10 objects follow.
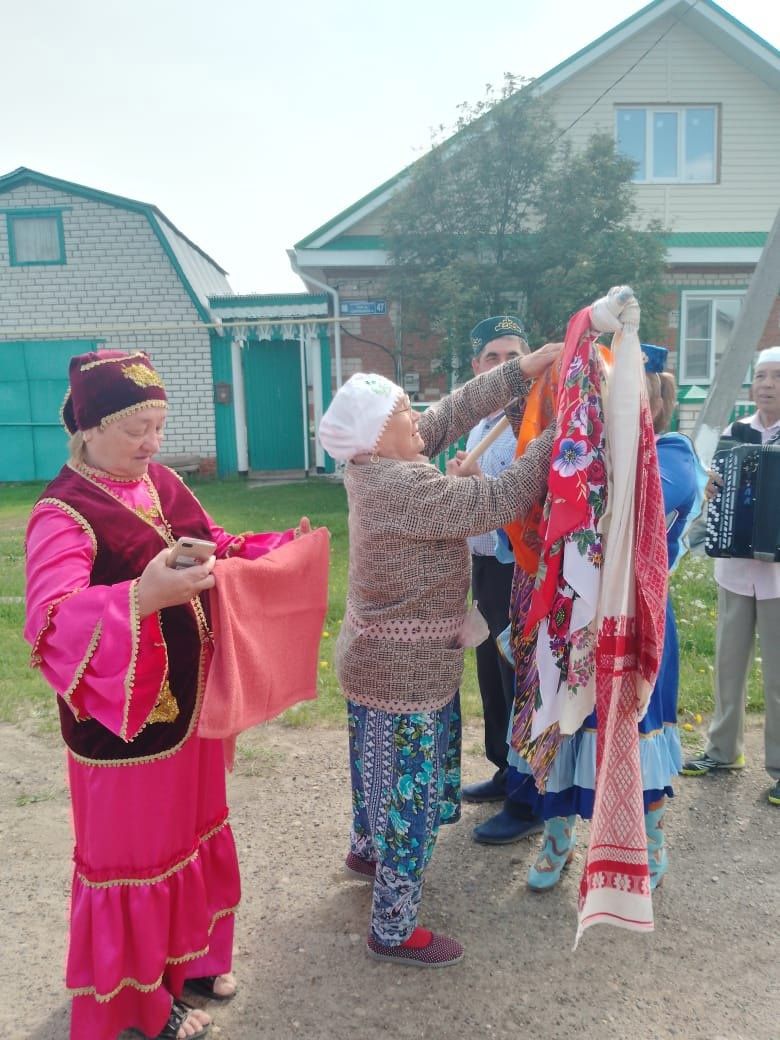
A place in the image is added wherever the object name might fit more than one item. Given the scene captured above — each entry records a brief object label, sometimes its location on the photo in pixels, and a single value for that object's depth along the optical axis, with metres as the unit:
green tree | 10.71
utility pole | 6.77
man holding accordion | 3.71
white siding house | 12.85
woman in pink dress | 1.87
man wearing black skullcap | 3.37
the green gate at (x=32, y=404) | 14.39
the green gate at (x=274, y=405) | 14.20
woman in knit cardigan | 2.24
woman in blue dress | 2.68
